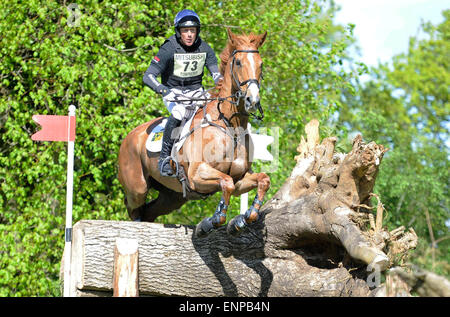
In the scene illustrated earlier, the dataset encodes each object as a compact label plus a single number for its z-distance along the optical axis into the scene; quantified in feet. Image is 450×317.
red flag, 52.37
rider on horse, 45.44
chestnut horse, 40.01
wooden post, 39.19
